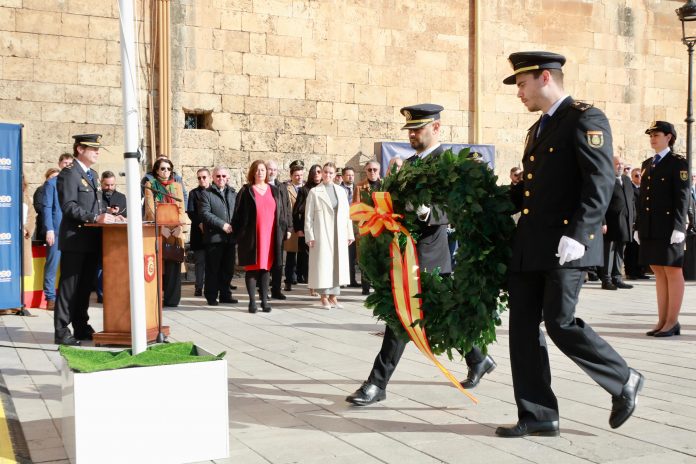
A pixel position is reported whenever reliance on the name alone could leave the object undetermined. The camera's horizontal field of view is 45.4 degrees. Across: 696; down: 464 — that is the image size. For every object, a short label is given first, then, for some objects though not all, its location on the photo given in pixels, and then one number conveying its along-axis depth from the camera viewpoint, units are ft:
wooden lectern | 25.18
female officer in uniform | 26.66
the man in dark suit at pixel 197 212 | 36.37
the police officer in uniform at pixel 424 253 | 17.44
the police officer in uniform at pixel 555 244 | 14.07
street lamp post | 44.37
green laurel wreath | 15.58
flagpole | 14.65
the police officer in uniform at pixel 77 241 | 25.45
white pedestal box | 12.74
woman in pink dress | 33.01
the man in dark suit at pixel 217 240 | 35.37
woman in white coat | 34.12
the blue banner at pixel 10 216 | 31.91
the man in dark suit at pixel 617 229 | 41.14
